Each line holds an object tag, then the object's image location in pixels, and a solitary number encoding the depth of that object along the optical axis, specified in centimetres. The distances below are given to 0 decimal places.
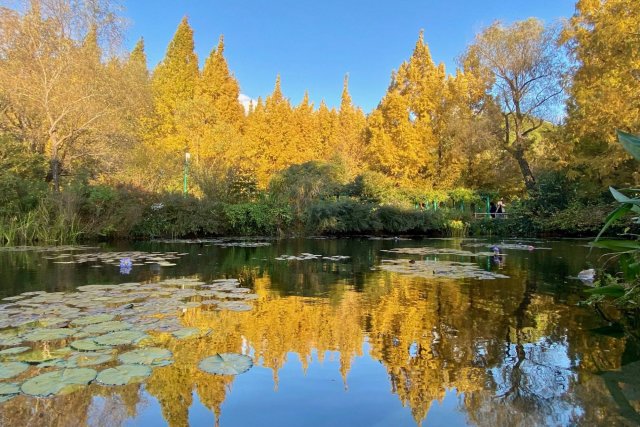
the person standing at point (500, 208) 2169
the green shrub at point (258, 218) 1551
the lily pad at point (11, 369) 244
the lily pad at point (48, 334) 309
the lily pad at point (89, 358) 265
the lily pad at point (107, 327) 328
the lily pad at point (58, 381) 226
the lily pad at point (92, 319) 350
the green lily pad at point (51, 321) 347
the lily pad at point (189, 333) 328
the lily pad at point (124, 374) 242
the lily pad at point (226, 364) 265
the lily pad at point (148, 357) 272
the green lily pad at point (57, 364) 260
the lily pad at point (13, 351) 280
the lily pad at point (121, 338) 302
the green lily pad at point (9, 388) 222
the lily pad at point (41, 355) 270
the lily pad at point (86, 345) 289
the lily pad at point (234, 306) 426
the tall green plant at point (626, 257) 274
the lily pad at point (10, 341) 301
